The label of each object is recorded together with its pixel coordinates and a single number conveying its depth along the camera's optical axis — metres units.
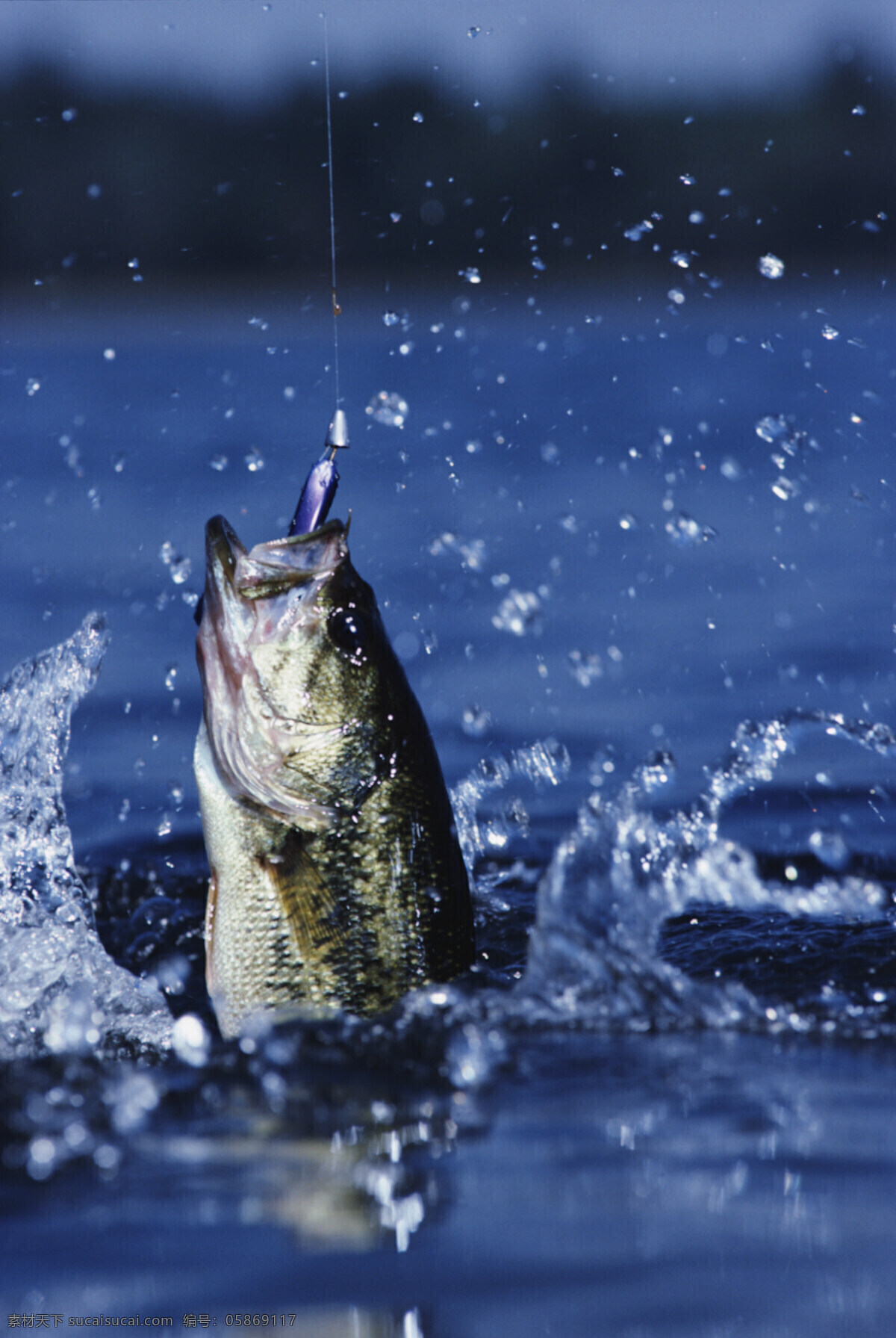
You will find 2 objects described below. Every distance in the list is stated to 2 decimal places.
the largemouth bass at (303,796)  6.99
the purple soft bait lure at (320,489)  7.17
